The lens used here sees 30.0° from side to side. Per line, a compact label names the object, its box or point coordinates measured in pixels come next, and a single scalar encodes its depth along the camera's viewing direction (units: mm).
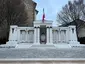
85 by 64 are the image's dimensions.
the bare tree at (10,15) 29688
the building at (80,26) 37488
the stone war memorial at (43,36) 23284
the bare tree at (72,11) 37000
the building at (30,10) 41125
